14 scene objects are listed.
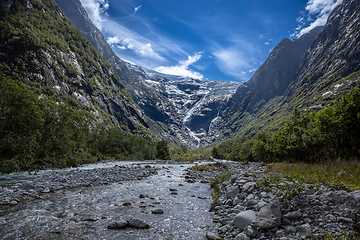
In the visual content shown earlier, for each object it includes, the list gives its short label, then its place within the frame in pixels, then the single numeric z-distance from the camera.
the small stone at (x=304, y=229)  6.59
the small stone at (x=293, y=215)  7.43
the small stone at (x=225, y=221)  10.61
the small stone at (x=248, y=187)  12.16
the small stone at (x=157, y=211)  13.22
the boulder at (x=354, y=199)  6.13
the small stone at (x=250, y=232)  7.89
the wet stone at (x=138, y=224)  10.70
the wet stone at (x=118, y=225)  10.47
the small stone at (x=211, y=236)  9.00
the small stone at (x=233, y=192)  13.40
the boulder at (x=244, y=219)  8.92
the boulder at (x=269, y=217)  7.71
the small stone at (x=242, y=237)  7.85
